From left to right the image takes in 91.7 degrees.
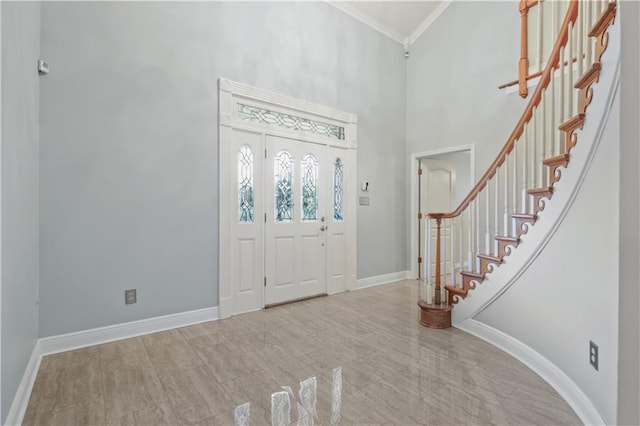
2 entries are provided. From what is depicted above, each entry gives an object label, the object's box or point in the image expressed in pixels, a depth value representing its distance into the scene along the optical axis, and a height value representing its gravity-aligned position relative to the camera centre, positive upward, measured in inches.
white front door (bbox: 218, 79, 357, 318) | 134.4 +5.9
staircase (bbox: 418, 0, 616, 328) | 71.7 +13.9
